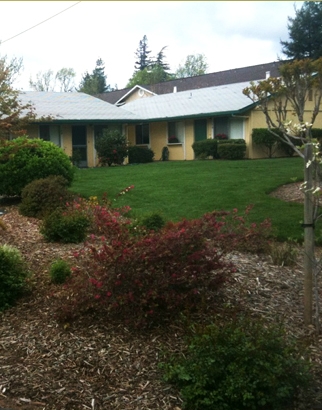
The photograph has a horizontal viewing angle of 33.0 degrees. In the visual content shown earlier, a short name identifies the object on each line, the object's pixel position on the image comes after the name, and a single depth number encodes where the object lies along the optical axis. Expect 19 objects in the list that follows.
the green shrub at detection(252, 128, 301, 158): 23.81
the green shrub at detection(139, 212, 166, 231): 8.13
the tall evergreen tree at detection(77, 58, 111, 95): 70.50
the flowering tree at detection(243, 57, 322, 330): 4.82
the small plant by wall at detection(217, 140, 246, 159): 23.12
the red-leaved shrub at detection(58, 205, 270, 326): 4.76
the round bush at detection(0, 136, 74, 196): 11.80
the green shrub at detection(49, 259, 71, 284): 5.84
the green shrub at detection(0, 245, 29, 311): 5.46
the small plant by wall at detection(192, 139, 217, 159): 24.53
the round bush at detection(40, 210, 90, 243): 7.83
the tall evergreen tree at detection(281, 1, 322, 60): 35.53
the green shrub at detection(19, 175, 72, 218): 10.09
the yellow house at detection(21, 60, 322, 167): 24.61
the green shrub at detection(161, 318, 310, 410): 3.70
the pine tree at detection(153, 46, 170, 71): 77.50
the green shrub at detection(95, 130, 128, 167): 23.64
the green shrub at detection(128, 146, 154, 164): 25.57
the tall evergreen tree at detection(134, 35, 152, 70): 82.25
